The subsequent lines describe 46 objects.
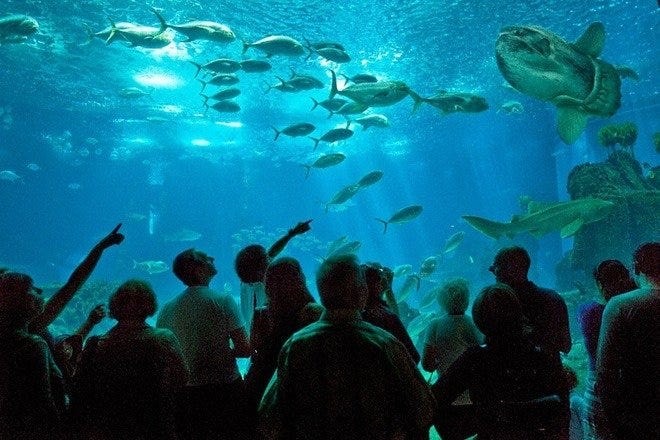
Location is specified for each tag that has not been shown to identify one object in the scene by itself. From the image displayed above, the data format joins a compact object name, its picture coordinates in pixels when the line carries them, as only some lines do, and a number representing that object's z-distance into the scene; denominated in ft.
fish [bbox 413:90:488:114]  28.09
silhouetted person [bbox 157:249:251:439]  10.50
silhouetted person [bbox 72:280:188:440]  7.86
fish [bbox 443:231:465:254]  51.21
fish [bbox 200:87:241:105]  43.62
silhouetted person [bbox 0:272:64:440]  8.06
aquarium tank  29.86
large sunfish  11.52
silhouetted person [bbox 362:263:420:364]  9.72
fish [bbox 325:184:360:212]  43.14
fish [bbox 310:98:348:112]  40.47
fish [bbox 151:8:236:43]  35.53
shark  29.63
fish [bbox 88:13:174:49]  39.50
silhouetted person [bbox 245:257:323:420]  8.43
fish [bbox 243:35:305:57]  35.35
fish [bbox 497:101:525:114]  53.27
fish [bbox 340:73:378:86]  36.37
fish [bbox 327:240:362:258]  47.16
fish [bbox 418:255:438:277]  41.65
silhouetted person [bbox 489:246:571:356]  10.53
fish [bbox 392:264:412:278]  49.55
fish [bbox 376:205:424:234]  38.99
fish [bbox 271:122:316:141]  38.96
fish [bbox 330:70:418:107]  29.48
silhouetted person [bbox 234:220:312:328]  11.27
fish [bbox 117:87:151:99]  57.36
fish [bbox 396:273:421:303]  38.83
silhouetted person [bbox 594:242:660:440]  7.92
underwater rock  40.06
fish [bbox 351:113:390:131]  44.16
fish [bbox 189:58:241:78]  39.50
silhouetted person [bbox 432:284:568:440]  7.39
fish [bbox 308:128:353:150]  42.34
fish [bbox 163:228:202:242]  97.90
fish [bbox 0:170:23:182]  82.67
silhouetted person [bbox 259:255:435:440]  6.43
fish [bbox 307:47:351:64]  35.71
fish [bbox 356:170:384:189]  40.60
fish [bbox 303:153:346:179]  41.19
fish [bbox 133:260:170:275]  70.77
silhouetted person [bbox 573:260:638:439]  10.82
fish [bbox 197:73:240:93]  44.47
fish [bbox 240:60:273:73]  38.78
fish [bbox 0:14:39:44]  35.27
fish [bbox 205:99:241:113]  46.80
